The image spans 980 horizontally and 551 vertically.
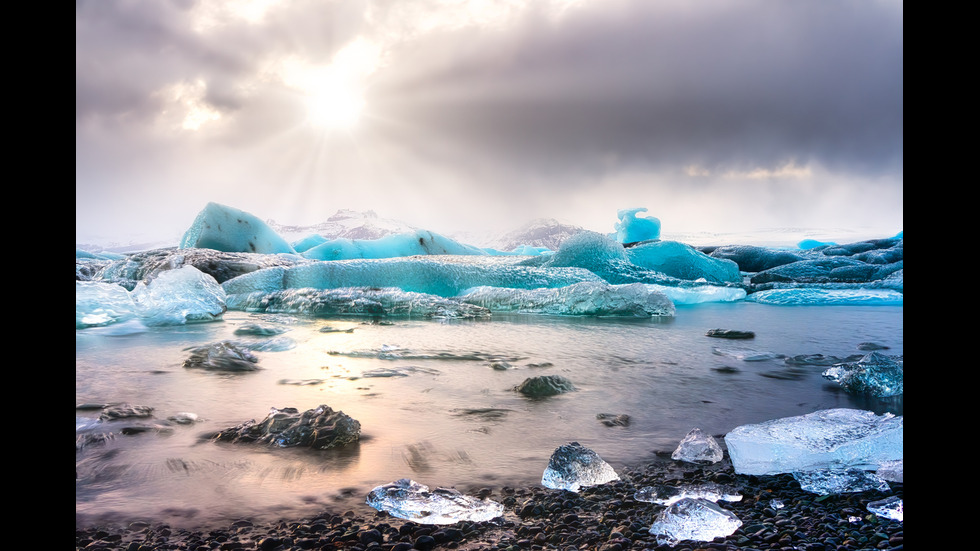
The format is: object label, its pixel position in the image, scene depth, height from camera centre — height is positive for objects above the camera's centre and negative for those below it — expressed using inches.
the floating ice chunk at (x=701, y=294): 279.1 -11.2
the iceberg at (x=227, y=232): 371.2 +30.2
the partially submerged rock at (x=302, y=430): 56.4 -16.7
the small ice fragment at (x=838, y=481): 44.5 -17.6
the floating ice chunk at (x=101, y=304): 154.0 -8.7
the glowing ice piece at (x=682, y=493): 43.7 -18.2
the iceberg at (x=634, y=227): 616.1 +52.6
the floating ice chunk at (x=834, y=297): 259.0 -12.2
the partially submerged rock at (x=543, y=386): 77.5 -16.6
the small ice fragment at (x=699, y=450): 52.3 -17.4
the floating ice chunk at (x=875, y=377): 79.0 -15.7
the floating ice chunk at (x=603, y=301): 201.2 -10.6
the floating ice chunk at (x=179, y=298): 166.9 -8.0
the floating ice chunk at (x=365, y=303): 193.2 -11.0
